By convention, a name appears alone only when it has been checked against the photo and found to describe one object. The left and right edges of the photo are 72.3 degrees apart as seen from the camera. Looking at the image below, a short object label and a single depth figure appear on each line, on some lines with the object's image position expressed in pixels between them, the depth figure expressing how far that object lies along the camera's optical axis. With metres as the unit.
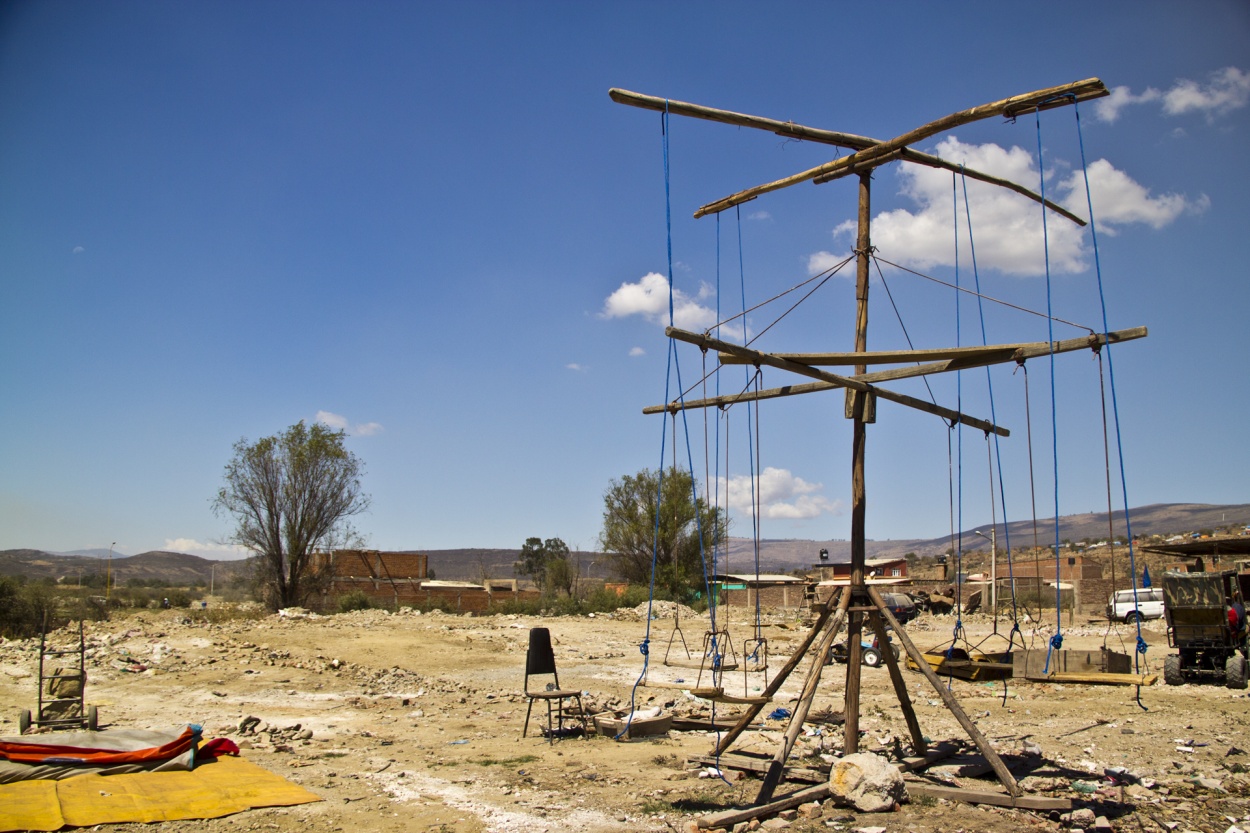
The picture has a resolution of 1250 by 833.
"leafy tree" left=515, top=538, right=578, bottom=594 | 86.32
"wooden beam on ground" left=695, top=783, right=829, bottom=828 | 6.71
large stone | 7.04
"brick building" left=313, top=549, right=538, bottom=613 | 38.78
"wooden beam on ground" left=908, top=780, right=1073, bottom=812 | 6.87
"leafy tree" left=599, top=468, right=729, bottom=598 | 47.19
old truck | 15.09
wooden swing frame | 7.19
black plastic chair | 11.20
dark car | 30.53
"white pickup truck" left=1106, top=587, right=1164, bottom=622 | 30.89
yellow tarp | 7.40
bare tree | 36.50
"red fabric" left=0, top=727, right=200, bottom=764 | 9.07
